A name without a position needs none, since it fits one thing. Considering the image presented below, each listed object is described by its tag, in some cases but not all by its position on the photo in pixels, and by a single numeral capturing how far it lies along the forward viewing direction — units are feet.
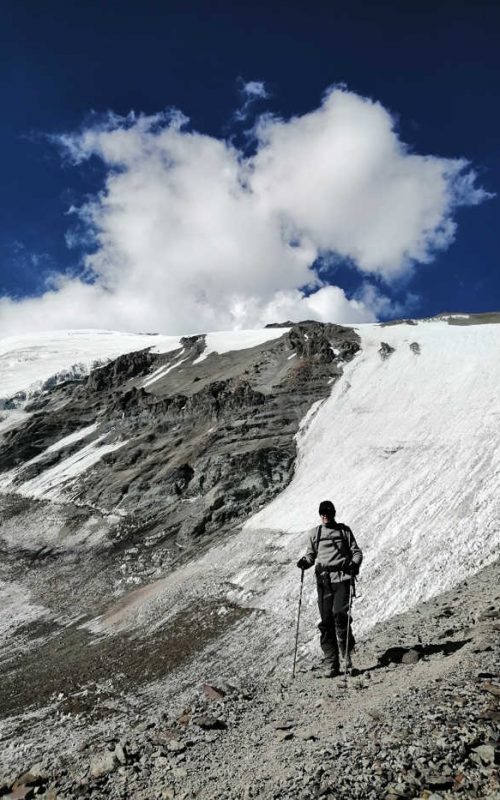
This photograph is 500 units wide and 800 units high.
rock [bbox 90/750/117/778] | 26.84
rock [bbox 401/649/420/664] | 32.91
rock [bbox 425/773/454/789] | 18.16
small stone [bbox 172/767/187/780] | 24.68
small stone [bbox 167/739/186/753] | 27.68
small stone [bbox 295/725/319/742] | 24.90
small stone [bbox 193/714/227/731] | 29.94
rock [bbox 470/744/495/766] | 18.84
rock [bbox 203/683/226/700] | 36.64
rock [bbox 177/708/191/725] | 31.96
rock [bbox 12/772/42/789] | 27.78
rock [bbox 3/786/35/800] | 26.43
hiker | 35.01
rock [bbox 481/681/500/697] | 23.73
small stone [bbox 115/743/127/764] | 27.45
